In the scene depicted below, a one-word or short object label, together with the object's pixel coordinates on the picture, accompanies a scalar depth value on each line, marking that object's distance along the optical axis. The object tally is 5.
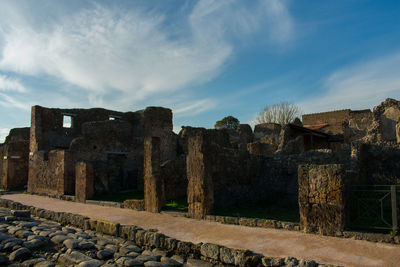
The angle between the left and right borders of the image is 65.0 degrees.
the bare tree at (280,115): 43.56
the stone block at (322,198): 6.07
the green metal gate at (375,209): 5.67
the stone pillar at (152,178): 9.52
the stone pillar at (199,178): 8.39
